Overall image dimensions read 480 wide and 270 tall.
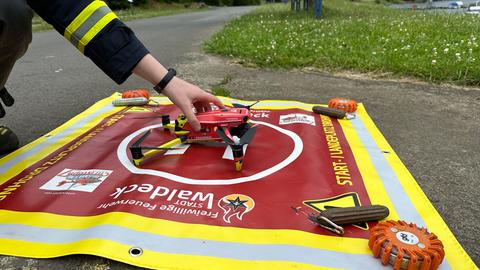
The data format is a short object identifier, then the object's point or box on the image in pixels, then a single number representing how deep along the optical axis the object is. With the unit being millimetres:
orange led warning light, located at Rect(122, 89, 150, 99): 2334
